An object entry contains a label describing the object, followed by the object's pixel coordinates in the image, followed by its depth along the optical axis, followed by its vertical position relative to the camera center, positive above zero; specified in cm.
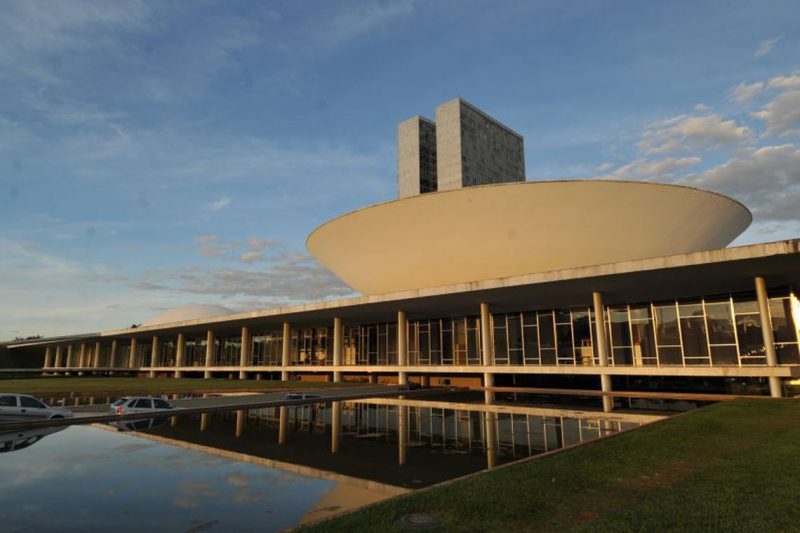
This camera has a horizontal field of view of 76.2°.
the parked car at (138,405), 2061 -159
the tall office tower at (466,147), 11912 +5078
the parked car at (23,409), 1841 -148
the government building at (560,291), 2706 +412
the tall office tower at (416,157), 12400 +4974
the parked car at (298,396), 2627 -164
